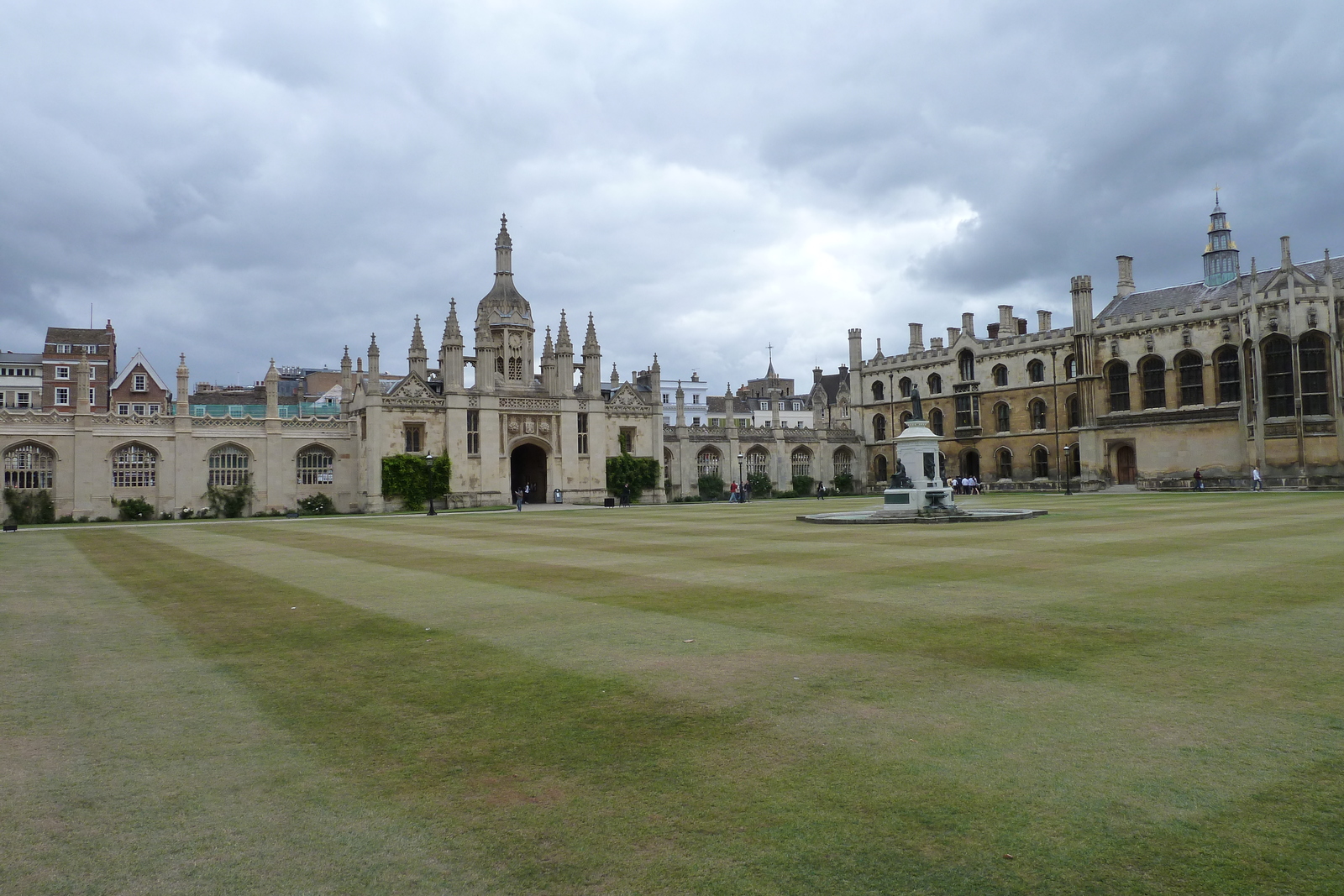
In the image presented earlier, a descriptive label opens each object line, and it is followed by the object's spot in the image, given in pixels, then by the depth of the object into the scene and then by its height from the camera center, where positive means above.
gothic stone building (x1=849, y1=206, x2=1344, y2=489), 47.59 +5.00
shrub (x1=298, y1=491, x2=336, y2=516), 47.44 -0.60
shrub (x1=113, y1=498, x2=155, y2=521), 43.19 -0.43
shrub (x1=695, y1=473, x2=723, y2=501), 60.91 -0.52
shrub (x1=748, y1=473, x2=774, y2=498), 62.75 -0.50
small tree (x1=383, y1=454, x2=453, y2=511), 47.19 +0.61
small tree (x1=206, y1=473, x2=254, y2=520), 45.47 -0.10
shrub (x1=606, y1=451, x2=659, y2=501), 54.97 +0.59
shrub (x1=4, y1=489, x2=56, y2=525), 40.53 -0.10
